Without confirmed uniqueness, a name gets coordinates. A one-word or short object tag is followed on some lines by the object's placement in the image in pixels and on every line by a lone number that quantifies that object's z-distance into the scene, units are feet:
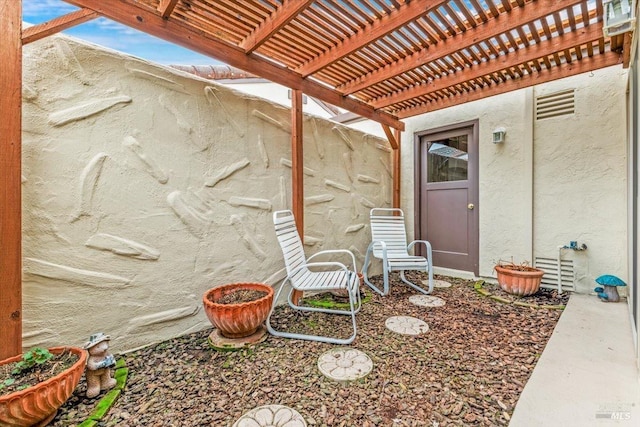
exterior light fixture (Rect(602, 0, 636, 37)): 6.03
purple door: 12.30
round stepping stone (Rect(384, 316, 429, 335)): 7.38
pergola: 4.83
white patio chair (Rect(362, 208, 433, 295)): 10.19
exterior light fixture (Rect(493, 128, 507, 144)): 11.17
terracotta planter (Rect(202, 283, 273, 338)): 6.46
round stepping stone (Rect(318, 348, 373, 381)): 5.50
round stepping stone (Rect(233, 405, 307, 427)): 4.28
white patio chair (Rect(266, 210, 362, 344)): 7.12
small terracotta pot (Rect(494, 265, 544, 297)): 9.65
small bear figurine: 4.97
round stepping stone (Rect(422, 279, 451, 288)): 11.33
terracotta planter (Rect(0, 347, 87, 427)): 3.84
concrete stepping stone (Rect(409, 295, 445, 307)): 9.33
